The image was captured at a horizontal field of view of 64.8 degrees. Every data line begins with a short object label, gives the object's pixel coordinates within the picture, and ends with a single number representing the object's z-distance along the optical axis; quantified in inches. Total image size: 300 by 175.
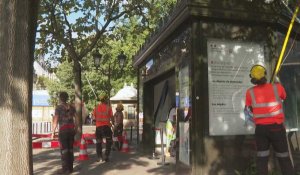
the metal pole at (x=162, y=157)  226.2
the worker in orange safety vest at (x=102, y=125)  251.3
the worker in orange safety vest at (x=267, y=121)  134.9
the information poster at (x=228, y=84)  177.4
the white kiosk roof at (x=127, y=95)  538.3
